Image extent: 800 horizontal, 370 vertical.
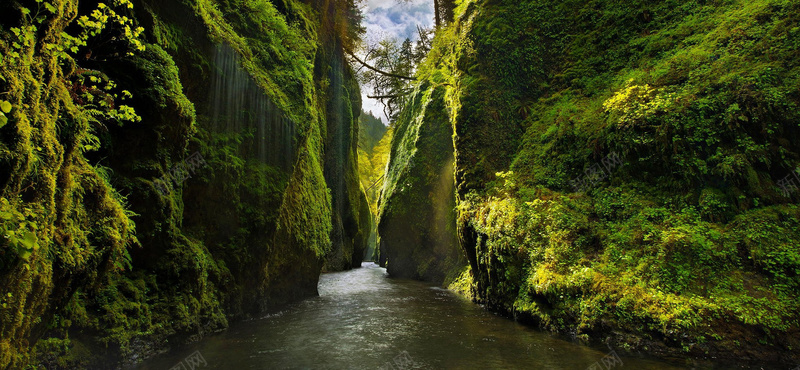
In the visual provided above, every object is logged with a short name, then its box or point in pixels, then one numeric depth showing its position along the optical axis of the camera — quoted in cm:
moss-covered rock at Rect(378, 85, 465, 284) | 1719
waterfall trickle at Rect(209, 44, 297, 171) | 796
